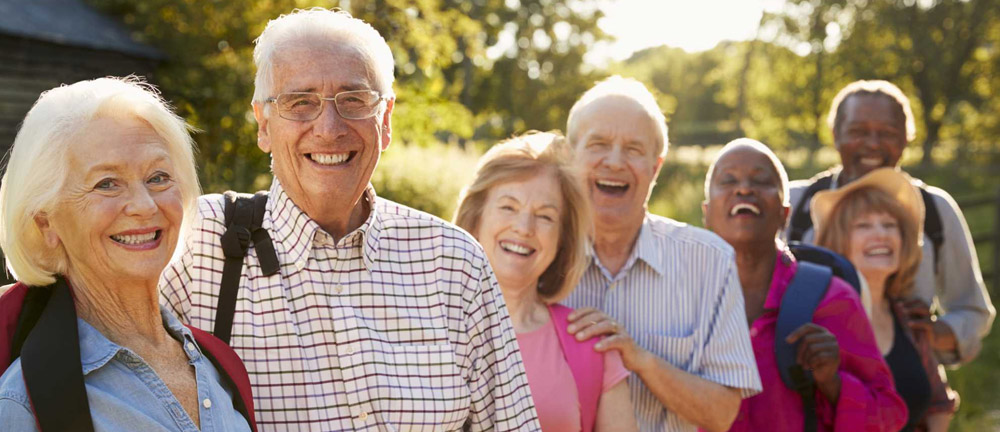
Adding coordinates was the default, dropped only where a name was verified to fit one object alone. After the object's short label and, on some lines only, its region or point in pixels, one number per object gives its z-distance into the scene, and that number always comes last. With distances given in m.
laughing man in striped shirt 3.11
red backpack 1.60
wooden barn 12.30
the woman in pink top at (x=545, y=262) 2.89
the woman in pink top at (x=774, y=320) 3.37
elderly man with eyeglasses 2.22
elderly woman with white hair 1.69
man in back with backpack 4.68
